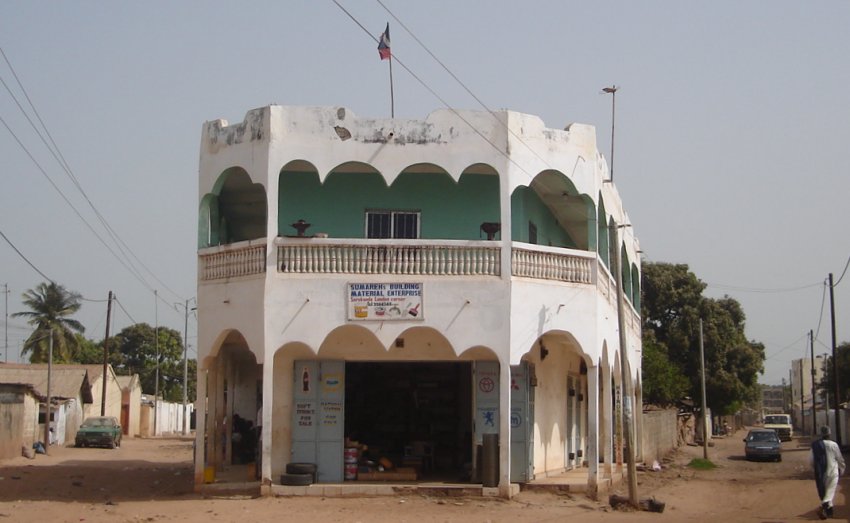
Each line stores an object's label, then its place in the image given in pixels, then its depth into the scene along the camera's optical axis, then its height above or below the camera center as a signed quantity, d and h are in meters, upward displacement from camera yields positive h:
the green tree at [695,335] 54.56 +2.82
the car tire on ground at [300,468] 19.09 -1.56
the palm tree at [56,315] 61.76 +4.28
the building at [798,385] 114.59 +0.31
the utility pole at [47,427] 35.12 -1.50
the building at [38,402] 32.44 -0.69
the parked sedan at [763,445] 40.19 -2.34
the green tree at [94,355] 81.56 +2.46
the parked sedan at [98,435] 41.66 -2.08
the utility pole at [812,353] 70.72 +2.38
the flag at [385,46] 20.42 +6.84
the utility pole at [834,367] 40.97 +0.82
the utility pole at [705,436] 39.16 -1.92
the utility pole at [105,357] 48.28 +1.32
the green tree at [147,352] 81.25 +2.61
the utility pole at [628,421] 18.55 -0.65
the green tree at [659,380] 43.59 +0.30
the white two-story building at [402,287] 18.94 +1.87
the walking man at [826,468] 17.27 -1.39
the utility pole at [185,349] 60.00 +2.16
